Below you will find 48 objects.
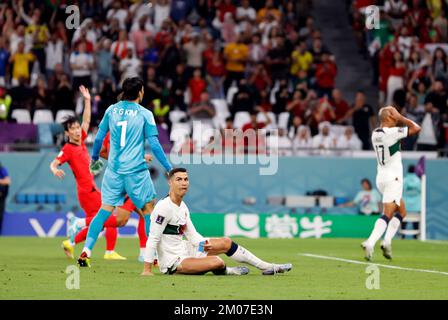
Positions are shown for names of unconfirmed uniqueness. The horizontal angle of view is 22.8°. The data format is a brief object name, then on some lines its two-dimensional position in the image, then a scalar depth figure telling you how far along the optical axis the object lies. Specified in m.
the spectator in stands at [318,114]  27.22
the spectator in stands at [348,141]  27.06
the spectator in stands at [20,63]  27.84
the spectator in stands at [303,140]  26.77
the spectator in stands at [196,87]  28.12
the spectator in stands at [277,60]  29.59
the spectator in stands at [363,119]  27.33
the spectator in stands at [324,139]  26.84
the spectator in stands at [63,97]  26.86
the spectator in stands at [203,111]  27.28
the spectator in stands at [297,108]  27.86
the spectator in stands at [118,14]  29.56
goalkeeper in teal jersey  13.87
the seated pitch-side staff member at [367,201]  26.42
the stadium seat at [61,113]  26.59
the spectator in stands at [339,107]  28.16
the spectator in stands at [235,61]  29.09
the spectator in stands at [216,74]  28.84
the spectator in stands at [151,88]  27.23
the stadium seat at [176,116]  27.06
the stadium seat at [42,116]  26.47
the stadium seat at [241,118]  27.25
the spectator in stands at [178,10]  30.19
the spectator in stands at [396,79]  28.89
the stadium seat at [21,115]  26.45
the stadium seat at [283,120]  27.73
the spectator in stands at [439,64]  29.41
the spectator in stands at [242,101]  27.80
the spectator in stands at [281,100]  28.12
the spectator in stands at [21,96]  26.88
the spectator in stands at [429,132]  27.36
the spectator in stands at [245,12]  30.45
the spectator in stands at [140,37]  28.89
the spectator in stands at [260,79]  28.88
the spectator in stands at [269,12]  30.62
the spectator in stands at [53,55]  28.34
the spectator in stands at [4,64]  28.11
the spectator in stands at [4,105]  26.00
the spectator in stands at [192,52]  28.97
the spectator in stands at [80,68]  27.70
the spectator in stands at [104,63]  28.00
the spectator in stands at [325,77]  29.34
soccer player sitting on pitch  12.70
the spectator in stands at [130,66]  27.89
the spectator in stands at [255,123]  26.84
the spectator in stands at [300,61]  29.67
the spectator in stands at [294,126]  27.00
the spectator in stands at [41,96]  26.80
